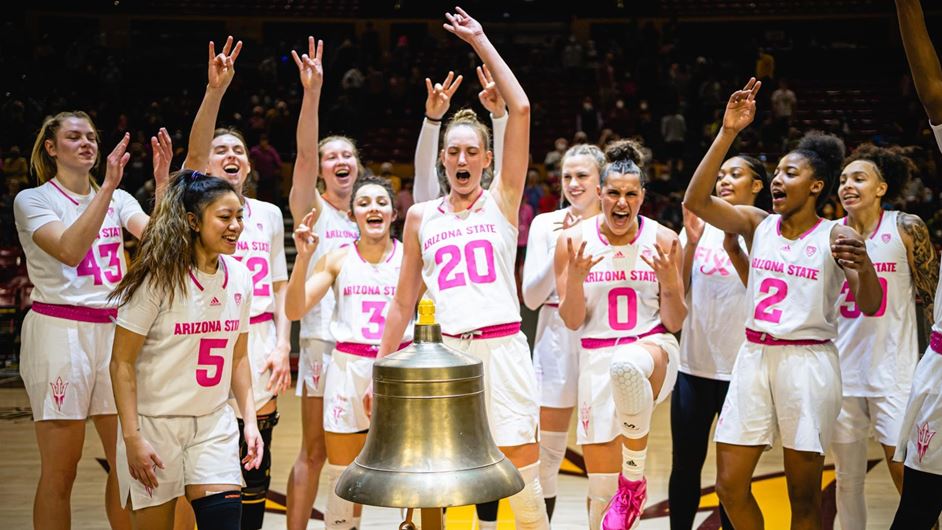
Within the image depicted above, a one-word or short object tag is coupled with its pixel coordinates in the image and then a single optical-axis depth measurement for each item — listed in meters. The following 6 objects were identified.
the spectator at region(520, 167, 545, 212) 12.79
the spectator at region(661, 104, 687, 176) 15.35
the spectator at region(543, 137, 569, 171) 14.06
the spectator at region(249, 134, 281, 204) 13.27
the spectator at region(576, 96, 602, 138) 16.20
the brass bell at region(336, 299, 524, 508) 1.84
